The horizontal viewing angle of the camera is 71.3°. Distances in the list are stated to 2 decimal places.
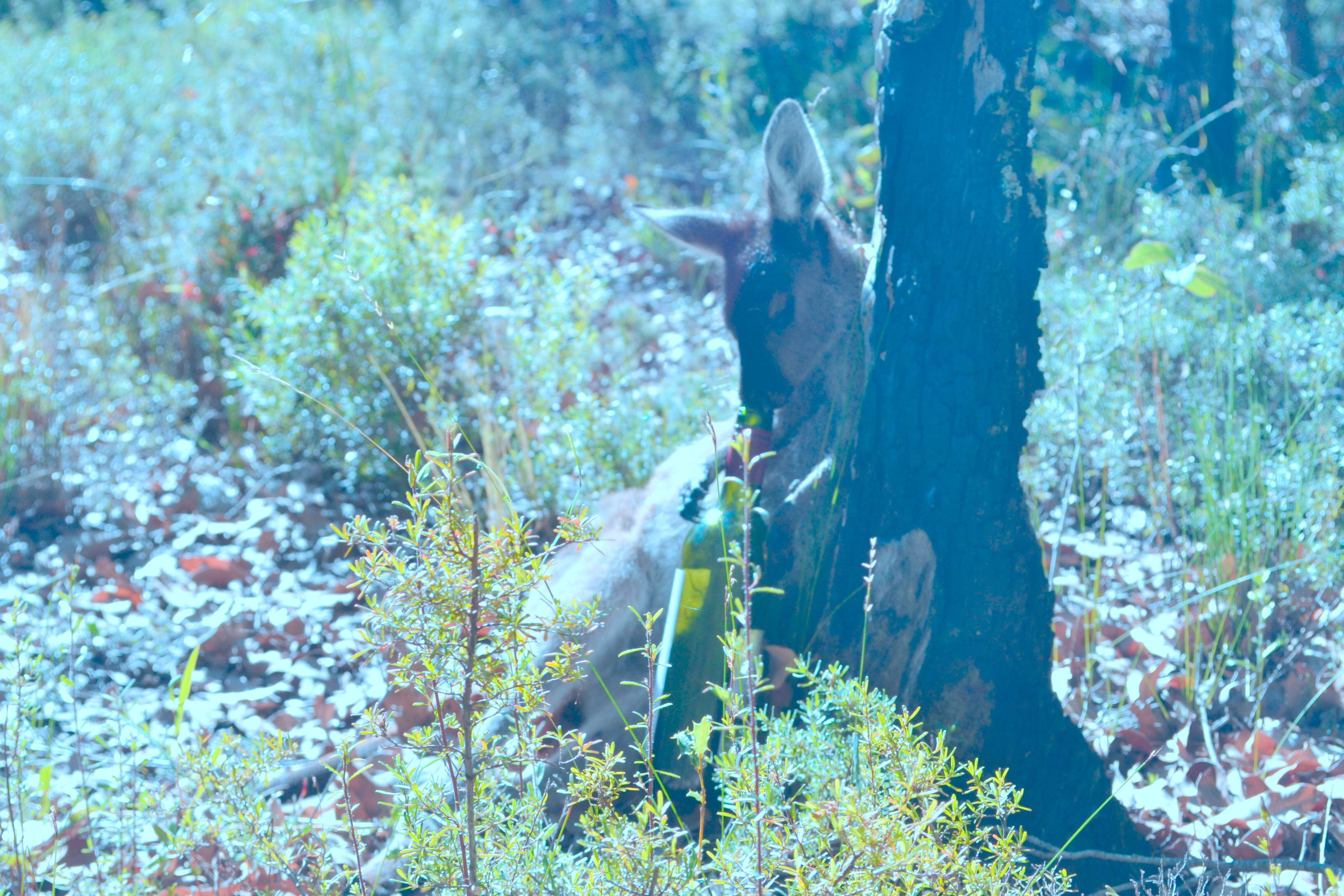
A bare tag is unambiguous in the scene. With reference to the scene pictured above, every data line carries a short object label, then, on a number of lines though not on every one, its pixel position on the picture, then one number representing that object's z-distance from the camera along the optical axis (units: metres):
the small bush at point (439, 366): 4.32
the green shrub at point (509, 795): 1.47
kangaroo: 2.68
